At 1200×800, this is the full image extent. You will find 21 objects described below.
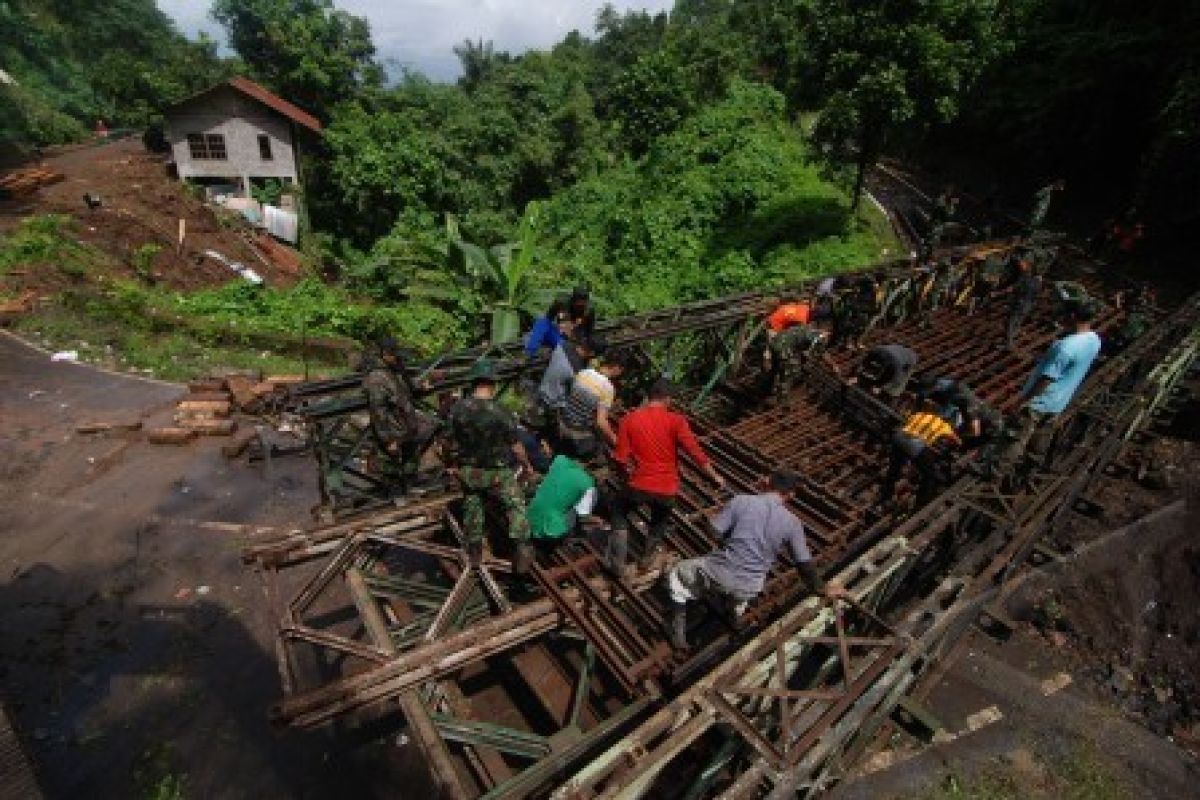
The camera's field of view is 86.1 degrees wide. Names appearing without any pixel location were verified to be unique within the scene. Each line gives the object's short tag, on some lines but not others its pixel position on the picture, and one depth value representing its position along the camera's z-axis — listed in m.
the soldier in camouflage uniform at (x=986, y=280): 13.05
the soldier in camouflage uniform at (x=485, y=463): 5.67
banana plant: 14.80
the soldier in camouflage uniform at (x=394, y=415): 6.34
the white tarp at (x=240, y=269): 21.50
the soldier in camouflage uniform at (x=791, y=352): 9.02
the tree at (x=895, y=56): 16.70
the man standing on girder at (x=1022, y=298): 11.27
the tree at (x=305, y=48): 31.20
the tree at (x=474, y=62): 53.19
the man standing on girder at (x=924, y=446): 6.93
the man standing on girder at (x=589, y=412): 6.56
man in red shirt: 5.64
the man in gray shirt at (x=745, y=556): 4.97
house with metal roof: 28.39
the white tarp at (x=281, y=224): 27.31
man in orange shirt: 9.15
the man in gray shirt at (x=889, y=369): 9.03
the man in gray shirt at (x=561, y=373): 6.99
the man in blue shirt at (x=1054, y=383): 7.04
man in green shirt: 5.96
